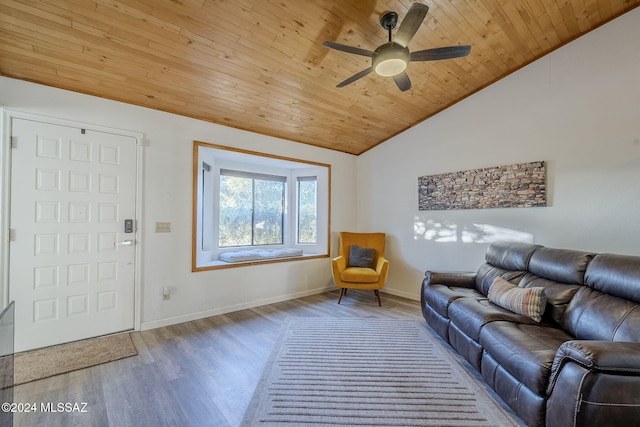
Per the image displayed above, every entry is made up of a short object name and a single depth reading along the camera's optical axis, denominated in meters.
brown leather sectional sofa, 1.23
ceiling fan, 1.92
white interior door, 2.40
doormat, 2.11
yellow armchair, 3.80
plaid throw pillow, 2.12
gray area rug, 1.67
